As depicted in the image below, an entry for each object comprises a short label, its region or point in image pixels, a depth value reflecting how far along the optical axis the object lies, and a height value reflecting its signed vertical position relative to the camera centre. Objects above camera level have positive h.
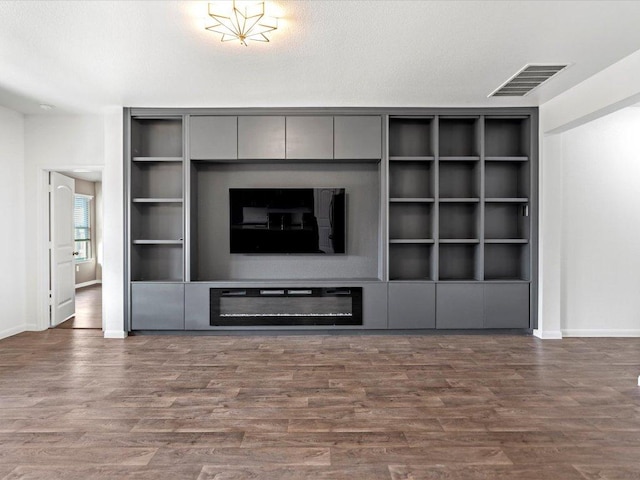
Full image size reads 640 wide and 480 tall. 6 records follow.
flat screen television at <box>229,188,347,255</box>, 4.74 +0.22
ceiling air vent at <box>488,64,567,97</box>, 3.47 +1.45
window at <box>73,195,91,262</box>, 8.72 +0.23
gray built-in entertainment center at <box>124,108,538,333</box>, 4.57 +0.21
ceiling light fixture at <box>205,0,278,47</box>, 2.54 +1.42
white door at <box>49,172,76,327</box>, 5.03 -0.14
